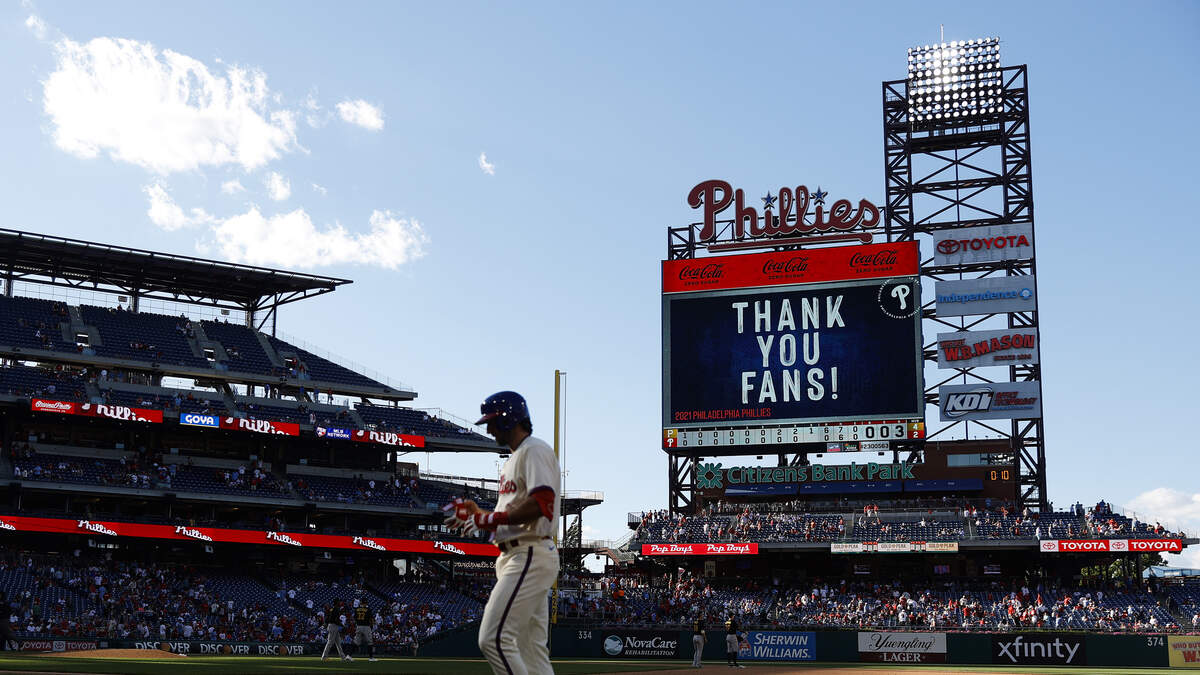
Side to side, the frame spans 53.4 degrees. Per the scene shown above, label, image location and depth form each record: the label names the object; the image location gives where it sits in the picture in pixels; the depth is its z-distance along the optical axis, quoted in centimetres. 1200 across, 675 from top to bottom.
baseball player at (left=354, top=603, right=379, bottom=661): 3194
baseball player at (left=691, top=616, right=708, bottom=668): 3553
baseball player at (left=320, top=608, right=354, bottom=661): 3173
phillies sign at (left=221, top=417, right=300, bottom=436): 5975
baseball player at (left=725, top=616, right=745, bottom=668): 3725
